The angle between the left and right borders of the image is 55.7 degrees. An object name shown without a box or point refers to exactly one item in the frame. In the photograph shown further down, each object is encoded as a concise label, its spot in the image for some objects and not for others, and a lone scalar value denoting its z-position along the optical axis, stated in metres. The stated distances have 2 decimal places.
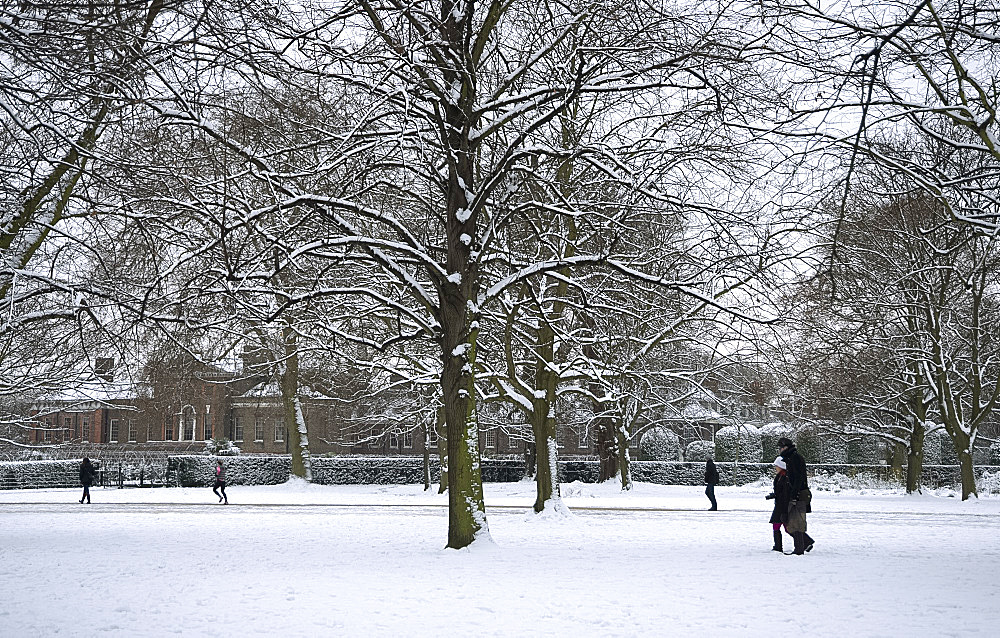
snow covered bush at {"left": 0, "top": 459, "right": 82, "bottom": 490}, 41.72
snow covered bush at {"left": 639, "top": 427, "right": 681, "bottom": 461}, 53.84
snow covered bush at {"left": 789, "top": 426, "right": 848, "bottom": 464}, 48.31
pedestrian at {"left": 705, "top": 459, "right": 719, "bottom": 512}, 27.36
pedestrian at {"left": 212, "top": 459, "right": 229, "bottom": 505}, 29.60
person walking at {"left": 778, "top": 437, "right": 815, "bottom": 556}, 13.76
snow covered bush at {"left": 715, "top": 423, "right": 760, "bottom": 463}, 48.78
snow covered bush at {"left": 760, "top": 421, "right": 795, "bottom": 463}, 51.53
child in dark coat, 13.90
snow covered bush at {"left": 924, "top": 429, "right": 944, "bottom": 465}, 48.72
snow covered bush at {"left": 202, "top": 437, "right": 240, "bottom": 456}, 51.25
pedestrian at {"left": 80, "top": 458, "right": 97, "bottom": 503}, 30.66
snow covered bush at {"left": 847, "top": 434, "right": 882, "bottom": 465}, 51.12
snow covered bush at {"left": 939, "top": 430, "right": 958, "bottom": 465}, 48.16
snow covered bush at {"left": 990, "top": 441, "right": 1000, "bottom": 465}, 48.83
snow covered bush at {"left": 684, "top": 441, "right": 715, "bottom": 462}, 51.28
